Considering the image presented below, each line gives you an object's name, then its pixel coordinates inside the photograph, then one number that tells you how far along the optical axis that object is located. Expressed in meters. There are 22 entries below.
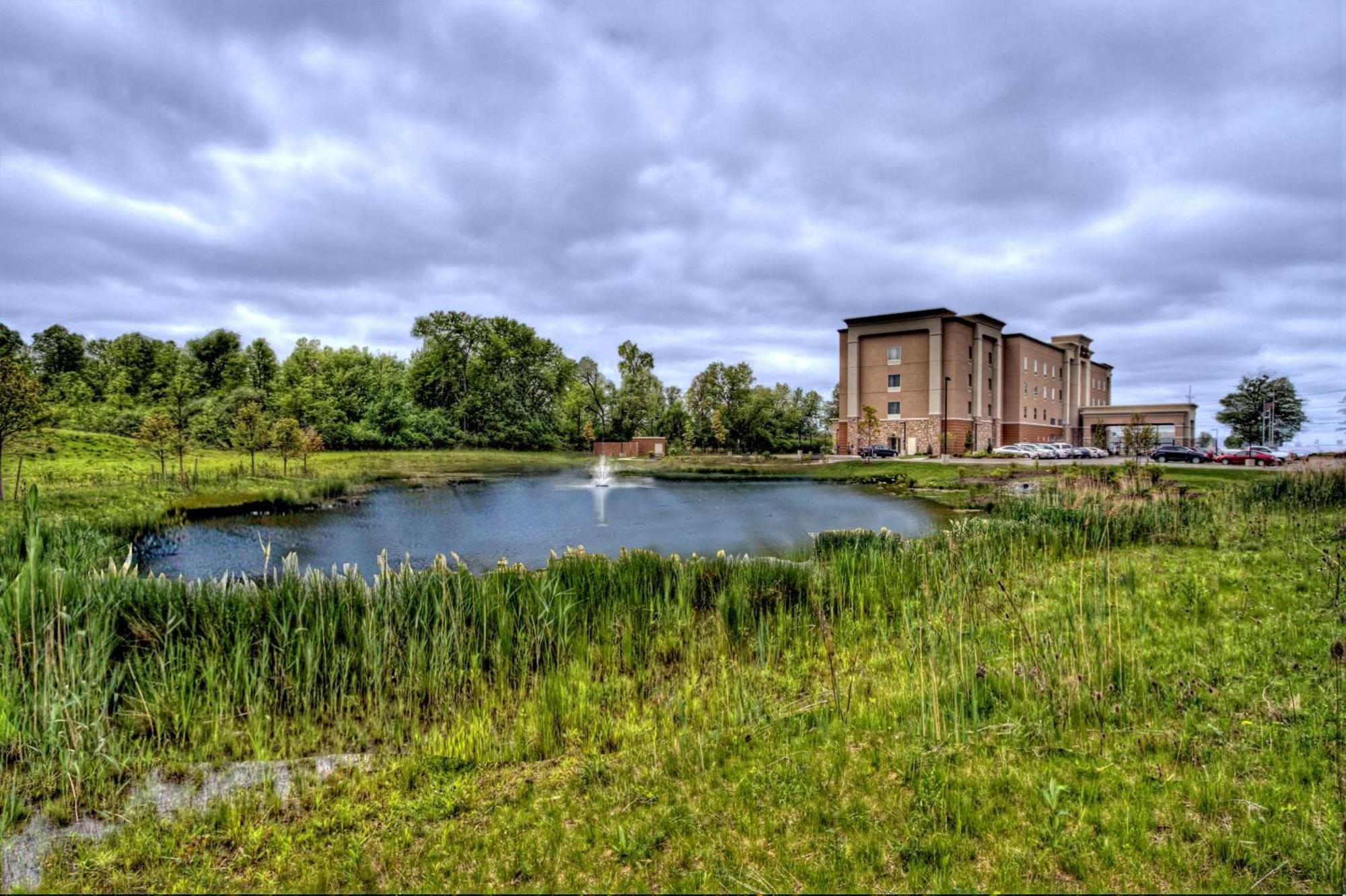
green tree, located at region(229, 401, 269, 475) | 33.25
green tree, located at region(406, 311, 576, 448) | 69.62
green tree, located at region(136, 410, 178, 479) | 24.95
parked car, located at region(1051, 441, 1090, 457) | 48.41
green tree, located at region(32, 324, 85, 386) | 59.62
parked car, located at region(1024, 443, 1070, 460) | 45.54
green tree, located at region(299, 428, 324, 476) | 33.47
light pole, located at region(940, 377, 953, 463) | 53.41
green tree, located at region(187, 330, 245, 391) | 63.81
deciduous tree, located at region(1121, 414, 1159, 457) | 46.50
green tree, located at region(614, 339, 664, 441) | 73.75
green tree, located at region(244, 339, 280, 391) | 64.69
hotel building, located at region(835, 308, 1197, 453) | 54.72
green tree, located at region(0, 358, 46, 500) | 17.38
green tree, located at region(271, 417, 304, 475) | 32.25
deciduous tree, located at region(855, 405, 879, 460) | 55.12
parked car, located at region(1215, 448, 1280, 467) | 37.38
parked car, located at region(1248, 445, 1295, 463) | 39.37
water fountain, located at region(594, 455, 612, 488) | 40.72
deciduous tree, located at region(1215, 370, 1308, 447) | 62.62
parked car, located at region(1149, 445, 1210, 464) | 39.69
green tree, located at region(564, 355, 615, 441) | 74.19
